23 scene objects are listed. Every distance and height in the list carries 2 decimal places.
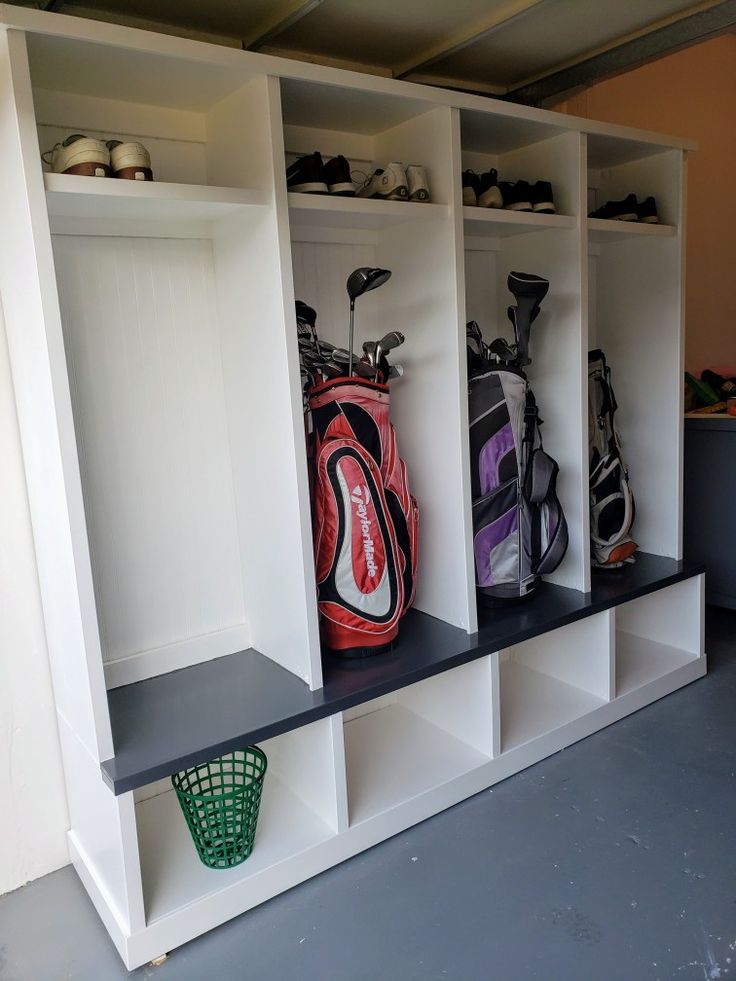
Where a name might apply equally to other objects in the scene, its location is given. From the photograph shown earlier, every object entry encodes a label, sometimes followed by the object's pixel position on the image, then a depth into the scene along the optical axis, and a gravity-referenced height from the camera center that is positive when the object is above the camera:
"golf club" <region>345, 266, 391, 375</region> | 1.92 +0.19
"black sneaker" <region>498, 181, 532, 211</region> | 2.26 +0.45
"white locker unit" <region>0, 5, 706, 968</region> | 1.57 -0.19
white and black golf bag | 2.63 -0.56
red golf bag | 1.92 -0.40
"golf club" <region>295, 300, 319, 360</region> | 1.96 +0.11
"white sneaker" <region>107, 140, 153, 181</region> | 1.58 +0.42
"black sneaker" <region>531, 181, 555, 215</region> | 2.27 +0.44
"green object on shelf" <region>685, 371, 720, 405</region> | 3.56 -0.23
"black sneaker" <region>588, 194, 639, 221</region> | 2.57 +0.45
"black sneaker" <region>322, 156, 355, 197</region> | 1.90 +0.45
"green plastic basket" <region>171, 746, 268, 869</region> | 1.70 -0.99
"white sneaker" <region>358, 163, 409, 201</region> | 1.96 +0.44
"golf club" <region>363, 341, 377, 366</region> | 2.03 +0.02
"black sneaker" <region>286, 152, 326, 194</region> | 1.86 +0.44
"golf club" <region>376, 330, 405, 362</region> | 2.02 +0.04
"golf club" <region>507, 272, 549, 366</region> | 2.21 +0.14
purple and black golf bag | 2.22 -0.35
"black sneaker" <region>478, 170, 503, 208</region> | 2.21 +0.45
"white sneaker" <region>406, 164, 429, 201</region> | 1.99 +0.44
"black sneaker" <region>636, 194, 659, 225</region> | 2.59 +0.44
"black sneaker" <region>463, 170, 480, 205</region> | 2.18 +0.47
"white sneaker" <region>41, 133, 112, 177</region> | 1.53 +0.43
